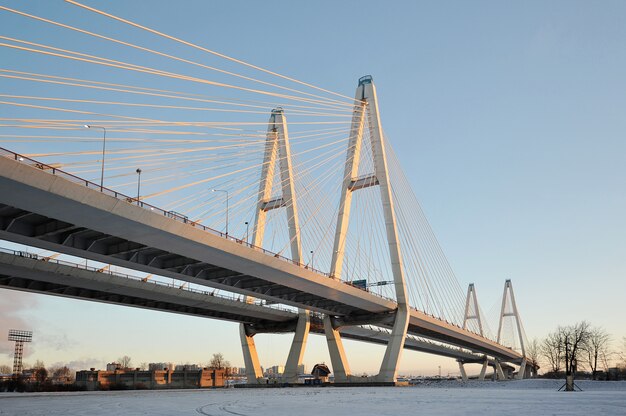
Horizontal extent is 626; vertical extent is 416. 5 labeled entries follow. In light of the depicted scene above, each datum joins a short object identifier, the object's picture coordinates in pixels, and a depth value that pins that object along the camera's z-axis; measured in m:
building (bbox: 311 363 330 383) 95.62
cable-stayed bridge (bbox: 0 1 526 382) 28.05
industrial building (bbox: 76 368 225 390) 90.19
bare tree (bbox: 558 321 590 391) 101.22
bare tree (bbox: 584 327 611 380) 102.06
